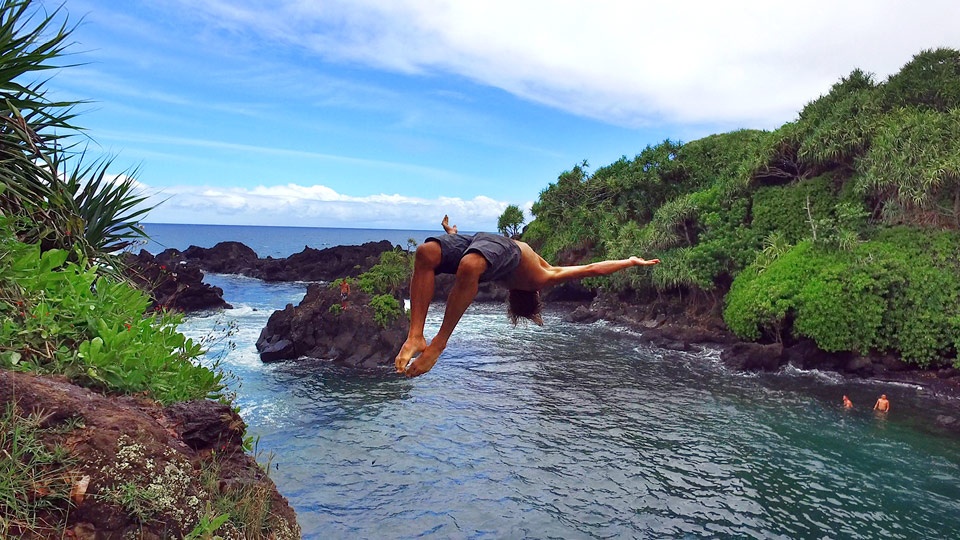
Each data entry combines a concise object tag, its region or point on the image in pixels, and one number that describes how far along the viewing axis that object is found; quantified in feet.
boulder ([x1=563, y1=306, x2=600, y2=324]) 126.62
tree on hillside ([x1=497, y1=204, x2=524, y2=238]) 184.96
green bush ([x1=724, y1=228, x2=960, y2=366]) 76.48
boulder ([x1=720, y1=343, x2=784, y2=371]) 84.64
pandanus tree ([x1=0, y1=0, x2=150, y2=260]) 16.30
